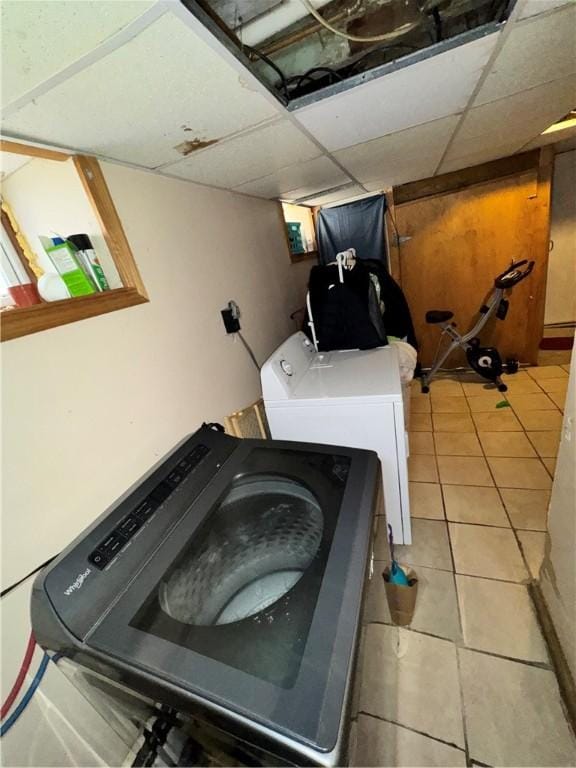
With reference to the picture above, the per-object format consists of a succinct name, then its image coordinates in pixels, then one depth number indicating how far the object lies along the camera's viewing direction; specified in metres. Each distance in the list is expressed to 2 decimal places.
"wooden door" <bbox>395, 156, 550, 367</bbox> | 2.79
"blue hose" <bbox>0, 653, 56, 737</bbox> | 0.70
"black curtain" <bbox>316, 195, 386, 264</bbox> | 3.03
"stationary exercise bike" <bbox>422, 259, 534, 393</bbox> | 2.71
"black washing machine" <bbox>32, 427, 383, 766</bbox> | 0.51
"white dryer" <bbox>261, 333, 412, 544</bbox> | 1.39
